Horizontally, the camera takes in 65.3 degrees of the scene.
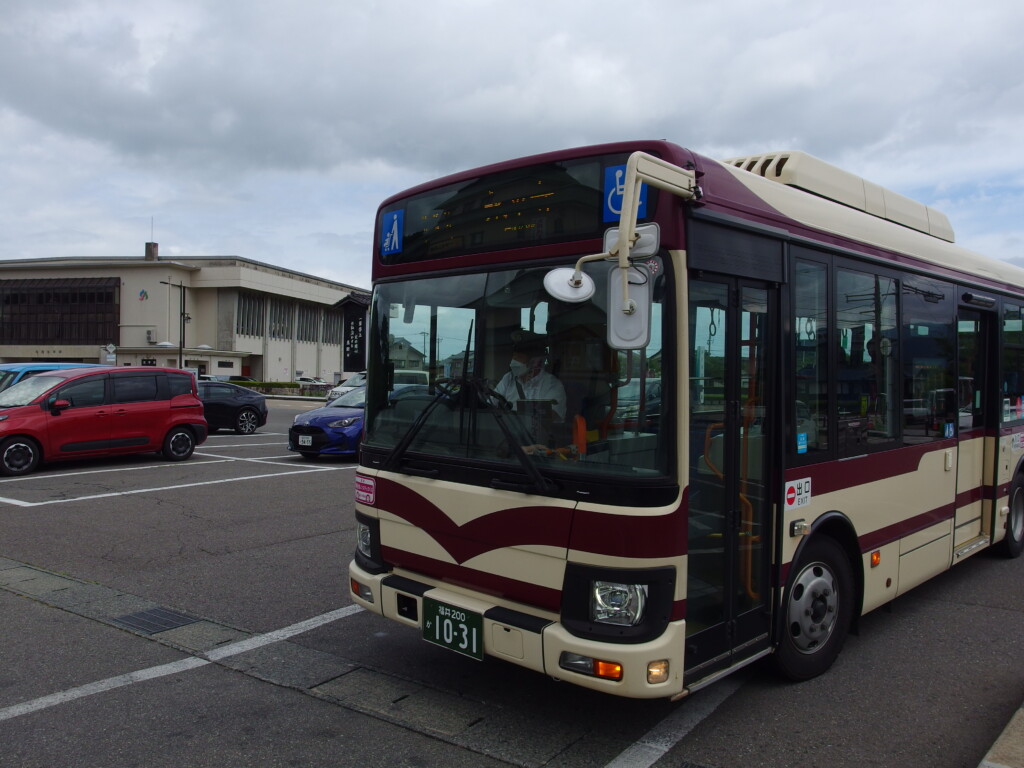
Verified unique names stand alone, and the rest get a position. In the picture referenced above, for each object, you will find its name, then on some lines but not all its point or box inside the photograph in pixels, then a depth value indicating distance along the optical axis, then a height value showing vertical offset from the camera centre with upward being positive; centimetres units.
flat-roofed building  7225 +745
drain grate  560 -166
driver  382 +8
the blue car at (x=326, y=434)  1514 -80
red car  1293 -46
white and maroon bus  352 -13
